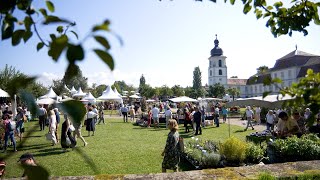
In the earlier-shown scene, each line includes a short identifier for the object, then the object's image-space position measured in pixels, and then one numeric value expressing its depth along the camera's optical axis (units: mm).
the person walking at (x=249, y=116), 20597
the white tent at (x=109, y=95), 29022
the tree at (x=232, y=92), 89812
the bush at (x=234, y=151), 8586
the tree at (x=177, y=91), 84562
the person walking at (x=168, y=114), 21953
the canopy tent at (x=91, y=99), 29797
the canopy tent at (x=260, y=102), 15148
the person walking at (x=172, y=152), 7359
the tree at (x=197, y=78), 114312
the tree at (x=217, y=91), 81312
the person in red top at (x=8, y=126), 12156
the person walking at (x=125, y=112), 26434
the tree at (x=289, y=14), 2645
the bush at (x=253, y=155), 8922
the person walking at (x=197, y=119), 17875
